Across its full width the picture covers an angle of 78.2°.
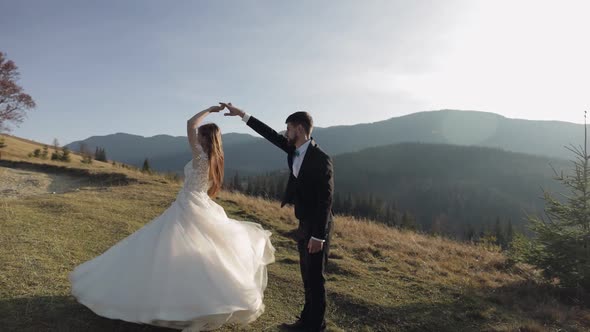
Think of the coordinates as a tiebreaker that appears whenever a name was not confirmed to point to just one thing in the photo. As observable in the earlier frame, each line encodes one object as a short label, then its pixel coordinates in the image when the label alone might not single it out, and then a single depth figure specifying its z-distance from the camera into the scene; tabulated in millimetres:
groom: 4461
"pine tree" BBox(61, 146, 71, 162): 26250
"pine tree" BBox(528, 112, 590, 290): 8016
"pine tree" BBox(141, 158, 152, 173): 25703
